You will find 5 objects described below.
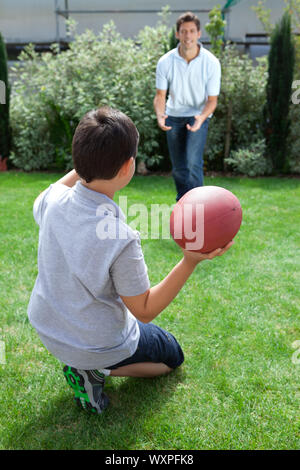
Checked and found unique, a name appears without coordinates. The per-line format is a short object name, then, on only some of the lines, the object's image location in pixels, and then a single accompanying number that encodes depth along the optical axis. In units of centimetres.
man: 430
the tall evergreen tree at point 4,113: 742
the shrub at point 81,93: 718
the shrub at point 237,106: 737
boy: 159
